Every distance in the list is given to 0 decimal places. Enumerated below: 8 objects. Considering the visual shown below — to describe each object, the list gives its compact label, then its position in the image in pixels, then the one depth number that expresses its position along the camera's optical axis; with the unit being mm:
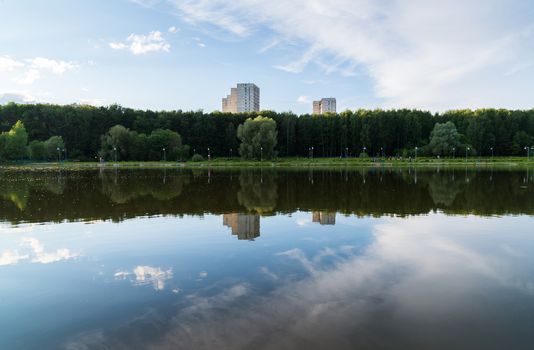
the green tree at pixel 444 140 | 108625
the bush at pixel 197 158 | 105400
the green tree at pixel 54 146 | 108844
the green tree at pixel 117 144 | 103500
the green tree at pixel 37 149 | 107844
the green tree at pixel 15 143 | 98750
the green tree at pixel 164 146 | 107594
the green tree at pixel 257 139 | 98875
